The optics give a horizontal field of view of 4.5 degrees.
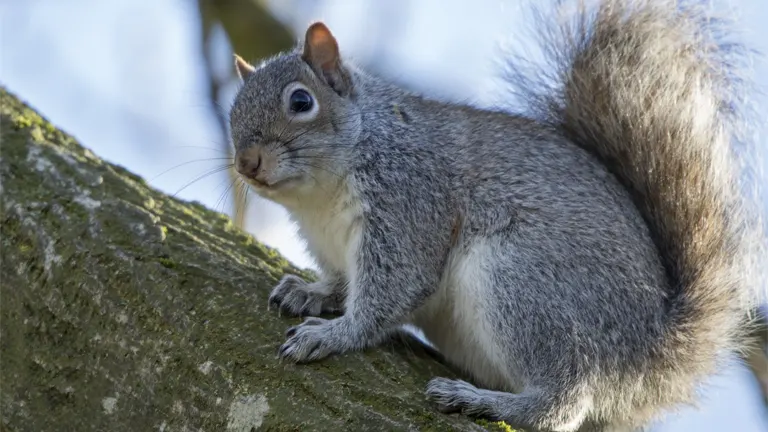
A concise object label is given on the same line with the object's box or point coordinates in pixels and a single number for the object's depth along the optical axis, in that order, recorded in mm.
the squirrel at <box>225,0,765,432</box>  4494
